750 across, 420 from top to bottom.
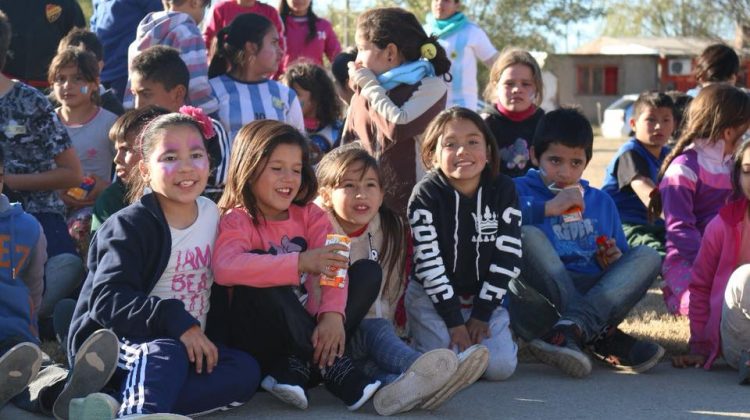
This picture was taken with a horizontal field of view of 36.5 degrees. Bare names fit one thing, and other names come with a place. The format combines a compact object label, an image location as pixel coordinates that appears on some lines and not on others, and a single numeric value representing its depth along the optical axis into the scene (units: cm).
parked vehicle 3859
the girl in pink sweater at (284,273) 435
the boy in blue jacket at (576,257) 516
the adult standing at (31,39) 771
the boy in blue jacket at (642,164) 719
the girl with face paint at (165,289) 402
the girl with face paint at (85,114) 661
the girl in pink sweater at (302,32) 929
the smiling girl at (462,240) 514
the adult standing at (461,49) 870
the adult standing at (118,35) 795
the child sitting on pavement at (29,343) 399
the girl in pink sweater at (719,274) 511
